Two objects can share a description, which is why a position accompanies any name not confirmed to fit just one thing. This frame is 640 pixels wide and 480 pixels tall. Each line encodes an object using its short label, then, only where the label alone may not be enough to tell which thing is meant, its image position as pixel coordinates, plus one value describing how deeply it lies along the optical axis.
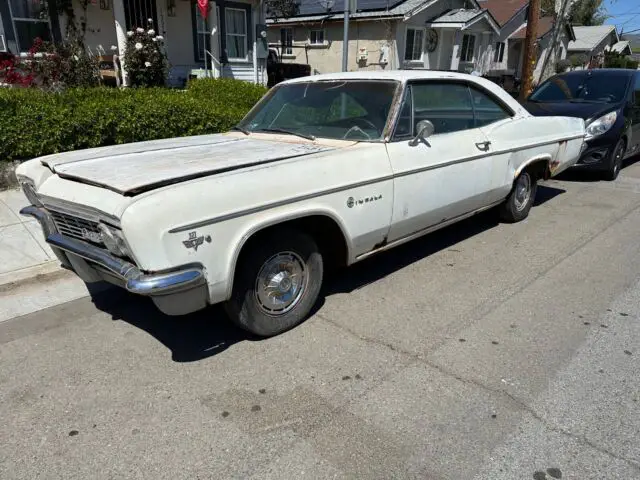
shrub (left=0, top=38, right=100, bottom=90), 9.85
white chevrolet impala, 2.83
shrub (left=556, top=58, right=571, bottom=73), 32.94
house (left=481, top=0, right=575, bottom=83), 32.00
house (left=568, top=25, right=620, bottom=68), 41.84
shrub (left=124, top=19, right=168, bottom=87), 11.85
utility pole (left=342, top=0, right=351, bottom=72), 12.43
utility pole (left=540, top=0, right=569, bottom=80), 18.50
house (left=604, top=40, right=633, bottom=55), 48.64
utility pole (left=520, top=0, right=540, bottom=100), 13.85
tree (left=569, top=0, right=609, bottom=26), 52.32
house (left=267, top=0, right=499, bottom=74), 21.48
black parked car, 7.92
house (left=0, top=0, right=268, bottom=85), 12.23
